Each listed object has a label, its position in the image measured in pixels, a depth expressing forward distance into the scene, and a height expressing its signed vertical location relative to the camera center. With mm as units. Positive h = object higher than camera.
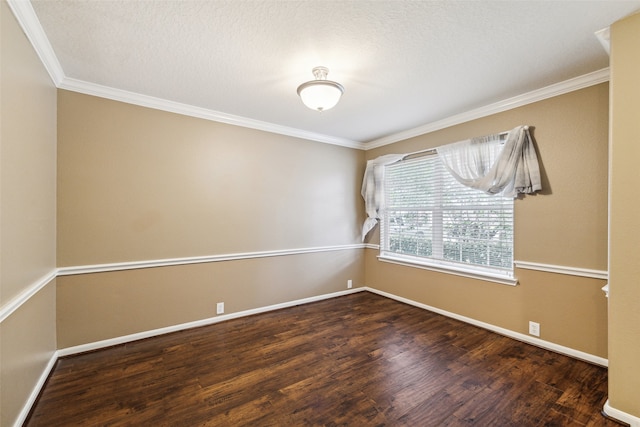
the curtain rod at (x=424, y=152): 3750 +850
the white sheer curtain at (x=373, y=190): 4434 +360
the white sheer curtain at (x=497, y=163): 2740 +535
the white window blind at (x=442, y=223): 3098 -157
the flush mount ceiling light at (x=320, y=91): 2218 +1007
